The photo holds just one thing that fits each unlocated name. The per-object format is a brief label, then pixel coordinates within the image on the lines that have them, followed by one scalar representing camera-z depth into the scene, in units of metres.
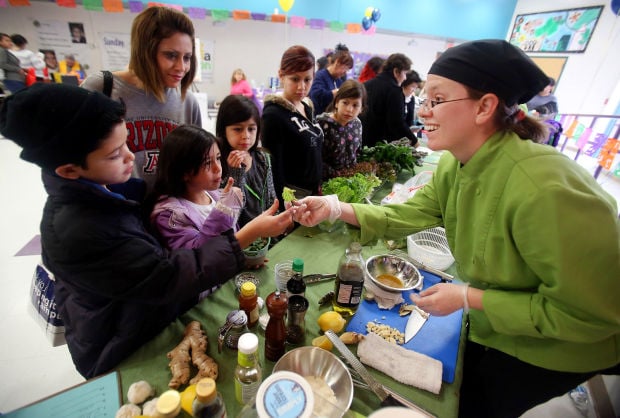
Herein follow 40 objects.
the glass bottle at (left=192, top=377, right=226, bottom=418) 0.67
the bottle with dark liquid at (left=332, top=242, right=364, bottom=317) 1.15
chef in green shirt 0.83
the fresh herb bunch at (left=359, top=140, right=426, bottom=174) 2.86
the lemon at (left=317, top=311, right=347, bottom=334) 1.10
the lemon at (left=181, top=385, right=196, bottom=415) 0.80
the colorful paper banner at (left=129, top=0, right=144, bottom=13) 5.93
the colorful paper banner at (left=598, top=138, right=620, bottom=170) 5.34
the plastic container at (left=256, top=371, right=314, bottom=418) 0.62
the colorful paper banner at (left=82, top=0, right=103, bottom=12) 5.41
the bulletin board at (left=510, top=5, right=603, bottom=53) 7.19
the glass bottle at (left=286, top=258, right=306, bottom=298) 1.06
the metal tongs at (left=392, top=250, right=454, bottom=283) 1.45
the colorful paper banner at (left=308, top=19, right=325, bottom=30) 7.38
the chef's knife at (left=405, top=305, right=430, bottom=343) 1.13
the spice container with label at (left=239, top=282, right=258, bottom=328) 0.98
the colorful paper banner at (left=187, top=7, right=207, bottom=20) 6.31
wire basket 1.51
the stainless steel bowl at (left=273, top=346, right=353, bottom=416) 0.87
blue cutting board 1.07
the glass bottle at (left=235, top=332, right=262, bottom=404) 0.81
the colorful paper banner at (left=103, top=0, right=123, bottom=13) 5.47
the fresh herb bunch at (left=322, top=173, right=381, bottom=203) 1.93
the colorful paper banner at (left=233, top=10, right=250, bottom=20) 6.67
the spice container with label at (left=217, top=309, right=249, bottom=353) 1.00
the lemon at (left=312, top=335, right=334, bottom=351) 1.01
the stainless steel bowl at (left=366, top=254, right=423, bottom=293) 1.39
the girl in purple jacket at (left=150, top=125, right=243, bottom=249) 1.22
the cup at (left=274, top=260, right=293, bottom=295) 1.28
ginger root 0.89
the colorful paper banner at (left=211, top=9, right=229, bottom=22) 6.45
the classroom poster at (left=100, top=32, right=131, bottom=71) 6.45
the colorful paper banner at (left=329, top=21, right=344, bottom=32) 7.51
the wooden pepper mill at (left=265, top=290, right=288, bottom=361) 0.94
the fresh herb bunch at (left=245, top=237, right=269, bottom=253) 1.42
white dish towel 0.95
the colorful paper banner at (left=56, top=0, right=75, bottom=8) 5.31
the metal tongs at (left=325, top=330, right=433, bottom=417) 0.87
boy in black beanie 0.80
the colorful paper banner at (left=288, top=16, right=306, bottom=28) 7.14
